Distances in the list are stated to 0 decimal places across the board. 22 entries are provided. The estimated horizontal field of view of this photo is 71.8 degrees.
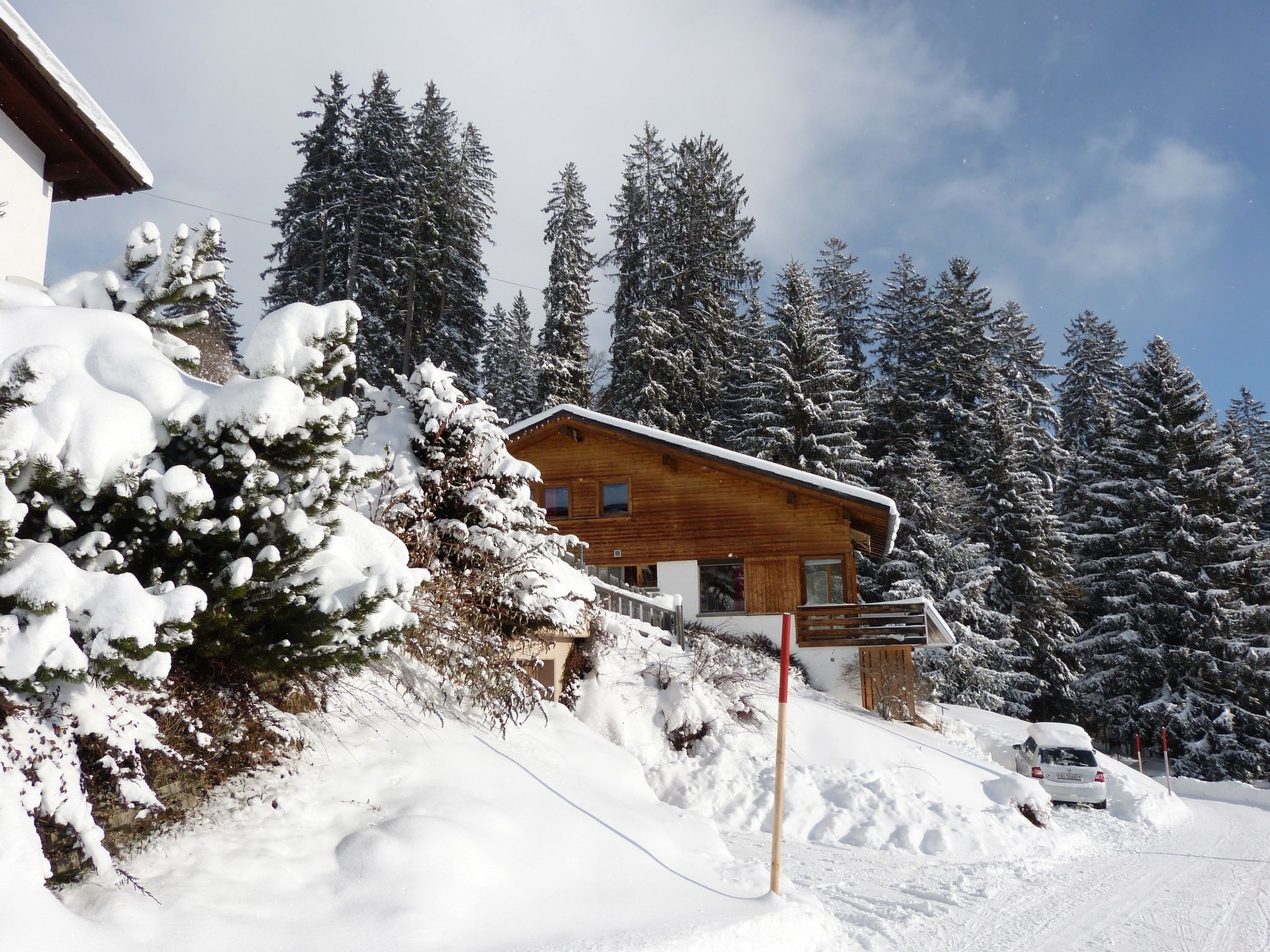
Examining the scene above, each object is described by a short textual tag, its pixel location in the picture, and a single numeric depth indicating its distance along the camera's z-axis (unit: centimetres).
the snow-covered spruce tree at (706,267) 4053
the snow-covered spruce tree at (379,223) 3622
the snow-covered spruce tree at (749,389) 3734
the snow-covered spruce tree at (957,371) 4300
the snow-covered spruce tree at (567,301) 3612
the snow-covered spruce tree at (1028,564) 3638
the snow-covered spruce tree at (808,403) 3584
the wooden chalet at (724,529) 2217
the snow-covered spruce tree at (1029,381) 4556
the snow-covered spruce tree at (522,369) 4509
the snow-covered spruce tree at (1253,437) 4544
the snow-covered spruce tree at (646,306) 3741
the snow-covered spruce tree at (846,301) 5109
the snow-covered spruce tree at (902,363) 4281
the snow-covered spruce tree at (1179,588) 3097
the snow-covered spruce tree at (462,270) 4003
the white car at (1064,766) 1689
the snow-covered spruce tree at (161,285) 575
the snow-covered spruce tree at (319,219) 3675
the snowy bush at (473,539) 866
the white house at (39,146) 825
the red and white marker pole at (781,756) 669
